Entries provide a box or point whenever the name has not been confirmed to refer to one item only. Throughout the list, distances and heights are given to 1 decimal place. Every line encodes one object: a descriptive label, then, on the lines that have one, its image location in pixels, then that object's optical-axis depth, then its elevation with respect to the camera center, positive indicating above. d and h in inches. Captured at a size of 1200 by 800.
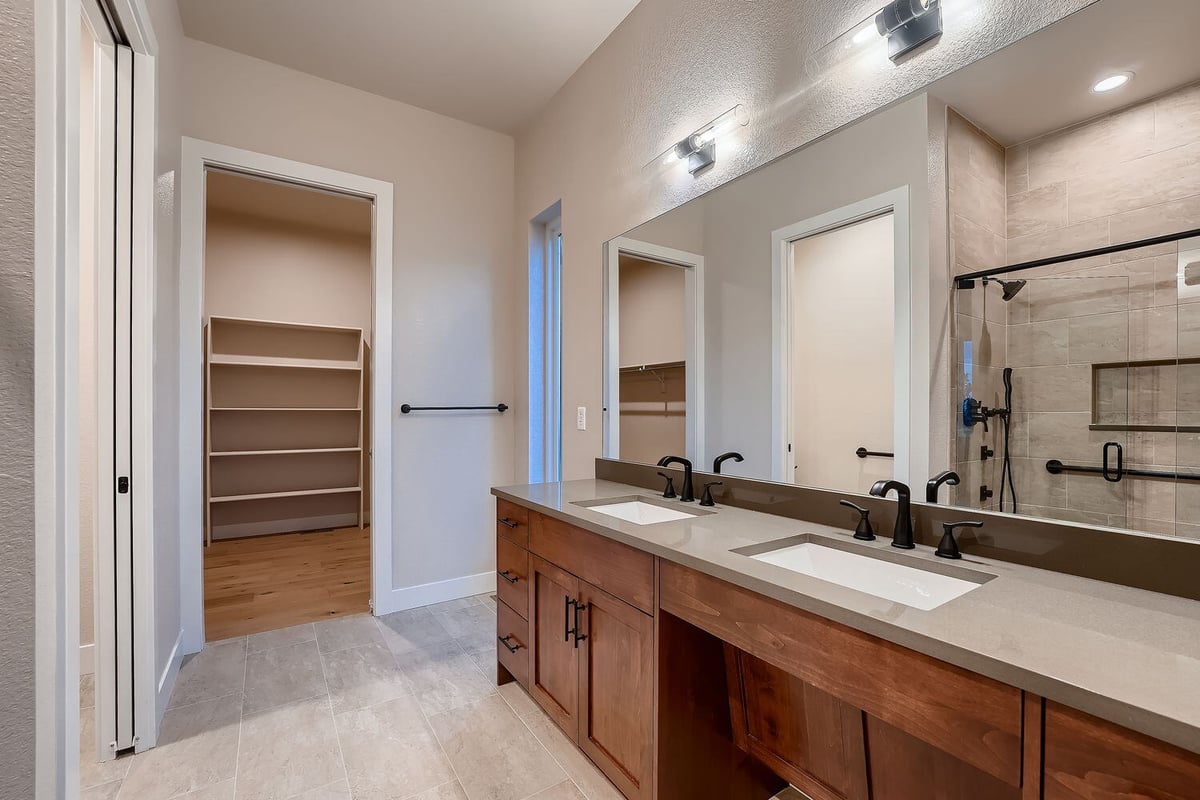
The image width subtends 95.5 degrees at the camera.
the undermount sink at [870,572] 43.1 -15.1
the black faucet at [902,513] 48.7 -10.2
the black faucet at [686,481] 74.4 -11.1
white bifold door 64.6 +1.9
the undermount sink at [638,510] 73.2 -15.3
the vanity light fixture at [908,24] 50.0 +35.4
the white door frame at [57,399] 32.8 +0.0
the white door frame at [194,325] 94.9 +13.1
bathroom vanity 26.1 -17.5
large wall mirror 38.5 +10.1
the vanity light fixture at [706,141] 71.4 +36.0
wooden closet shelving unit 170.6 -5.5
